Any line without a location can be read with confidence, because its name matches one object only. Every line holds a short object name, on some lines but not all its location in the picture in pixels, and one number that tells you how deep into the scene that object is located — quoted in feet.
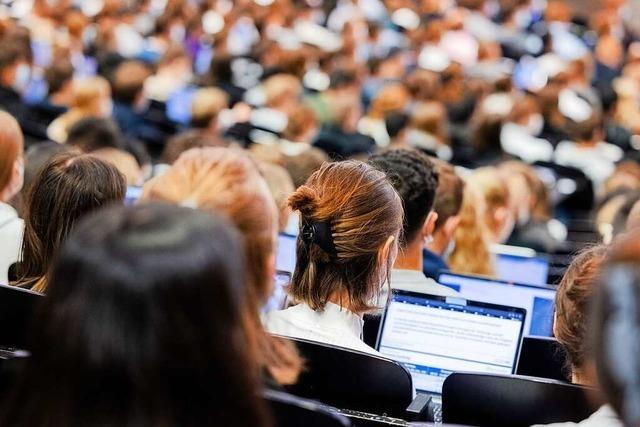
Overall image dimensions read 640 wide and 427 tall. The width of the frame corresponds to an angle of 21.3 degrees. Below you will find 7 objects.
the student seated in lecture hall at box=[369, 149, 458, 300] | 17.24
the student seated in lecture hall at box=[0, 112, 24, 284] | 16.21
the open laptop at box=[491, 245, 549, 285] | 20.95
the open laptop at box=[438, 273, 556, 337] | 17.46
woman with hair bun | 13.32
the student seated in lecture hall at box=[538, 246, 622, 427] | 11.24
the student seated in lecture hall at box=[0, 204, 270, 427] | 6.40
